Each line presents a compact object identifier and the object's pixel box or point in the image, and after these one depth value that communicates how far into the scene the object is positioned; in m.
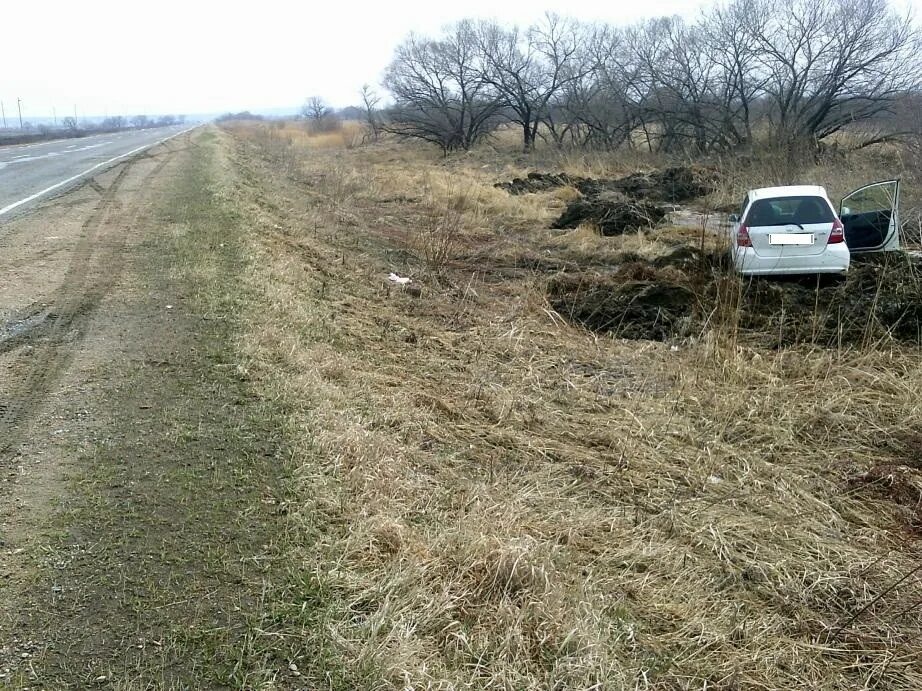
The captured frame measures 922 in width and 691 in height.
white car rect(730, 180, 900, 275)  7.96
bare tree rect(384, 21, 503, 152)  38.41
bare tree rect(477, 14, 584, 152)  35.97
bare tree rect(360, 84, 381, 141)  49.25
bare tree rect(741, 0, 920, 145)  23.92
